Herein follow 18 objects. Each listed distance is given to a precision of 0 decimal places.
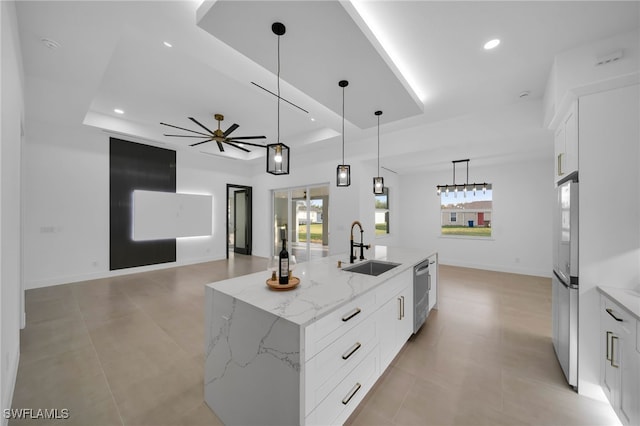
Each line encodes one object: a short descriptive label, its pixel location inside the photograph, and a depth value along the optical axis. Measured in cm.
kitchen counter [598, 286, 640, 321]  148
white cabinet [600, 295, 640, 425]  144
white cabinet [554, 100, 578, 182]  203
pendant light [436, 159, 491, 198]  548
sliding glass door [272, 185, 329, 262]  688
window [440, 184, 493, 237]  618
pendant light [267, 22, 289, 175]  229
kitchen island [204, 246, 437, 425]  124
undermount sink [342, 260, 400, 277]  268
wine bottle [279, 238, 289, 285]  171
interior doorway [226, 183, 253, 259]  825
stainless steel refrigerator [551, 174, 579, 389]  196
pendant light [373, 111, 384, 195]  356
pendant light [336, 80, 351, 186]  321
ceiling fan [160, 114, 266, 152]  430
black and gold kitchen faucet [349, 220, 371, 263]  276
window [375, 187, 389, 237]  694
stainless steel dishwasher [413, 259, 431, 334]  266
